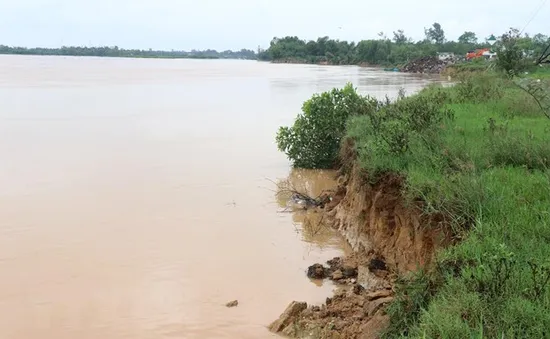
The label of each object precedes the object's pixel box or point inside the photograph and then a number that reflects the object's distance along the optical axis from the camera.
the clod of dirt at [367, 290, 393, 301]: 6.49
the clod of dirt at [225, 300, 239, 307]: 7.51
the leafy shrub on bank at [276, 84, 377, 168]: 14.66
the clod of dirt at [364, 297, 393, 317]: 5.92
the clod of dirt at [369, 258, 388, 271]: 7.74
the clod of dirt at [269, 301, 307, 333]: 6.68
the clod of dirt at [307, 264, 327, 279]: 8.30
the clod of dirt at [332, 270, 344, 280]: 8.08
